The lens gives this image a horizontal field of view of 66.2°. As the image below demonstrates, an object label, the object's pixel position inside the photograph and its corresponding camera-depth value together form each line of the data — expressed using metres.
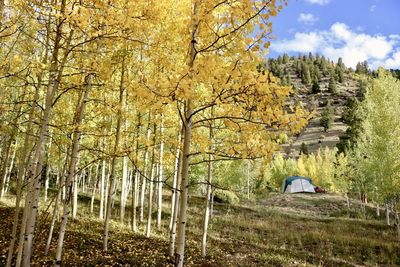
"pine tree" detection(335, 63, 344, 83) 138.00
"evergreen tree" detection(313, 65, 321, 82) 136.88
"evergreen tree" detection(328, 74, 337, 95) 115.19
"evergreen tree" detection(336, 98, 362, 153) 45.77
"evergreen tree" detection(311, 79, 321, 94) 117.38
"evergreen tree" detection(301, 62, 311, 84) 136.10
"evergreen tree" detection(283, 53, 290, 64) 164.50
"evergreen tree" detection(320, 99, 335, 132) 89.31
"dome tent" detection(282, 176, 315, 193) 44.62
